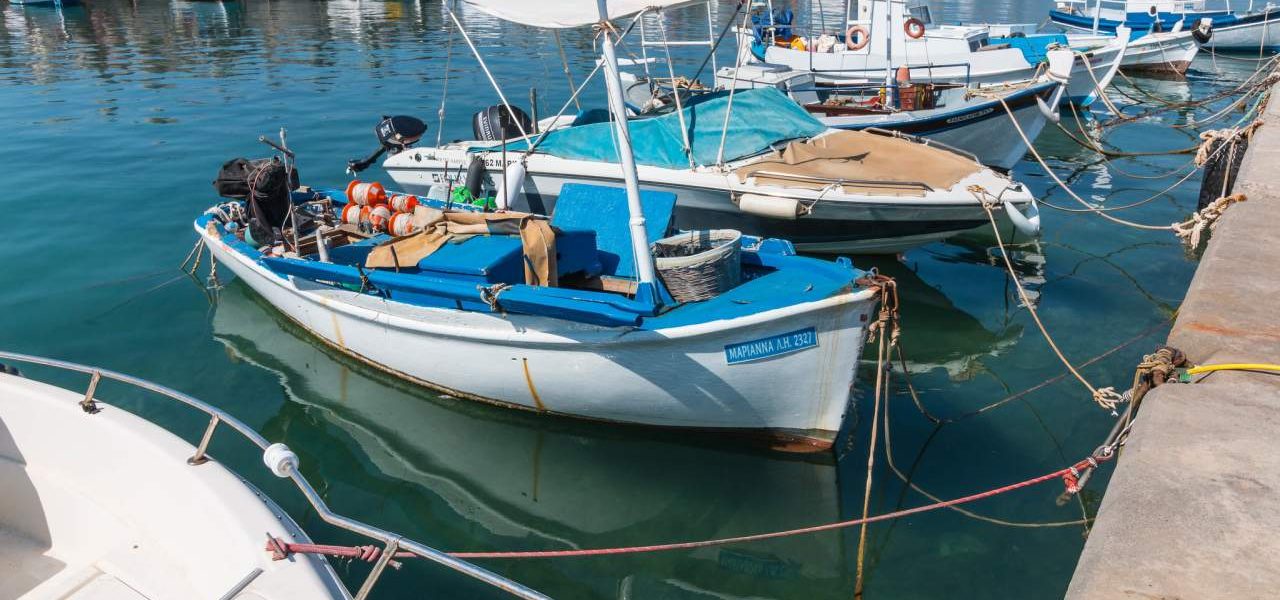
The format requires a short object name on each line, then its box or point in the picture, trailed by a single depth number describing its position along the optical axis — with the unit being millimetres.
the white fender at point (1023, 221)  9281
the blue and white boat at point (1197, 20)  29016
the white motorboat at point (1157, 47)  24688
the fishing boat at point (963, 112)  13008
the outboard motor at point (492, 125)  12508
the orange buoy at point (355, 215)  9266
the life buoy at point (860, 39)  20277
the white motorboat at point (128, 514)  4008
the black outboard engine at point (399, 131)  11625
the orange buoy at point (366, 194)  9547
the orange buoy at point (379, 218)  9070
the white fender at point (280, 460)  3963
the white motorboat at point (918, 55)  19266
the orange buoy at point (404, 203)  9320
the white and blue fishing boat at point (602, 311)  6215
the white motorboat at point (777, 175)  9711
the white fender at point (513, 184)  10328
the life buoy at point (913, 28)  18672
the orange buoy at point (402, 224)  8586
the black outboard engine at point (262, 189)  8734
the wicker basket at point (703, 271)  6758
